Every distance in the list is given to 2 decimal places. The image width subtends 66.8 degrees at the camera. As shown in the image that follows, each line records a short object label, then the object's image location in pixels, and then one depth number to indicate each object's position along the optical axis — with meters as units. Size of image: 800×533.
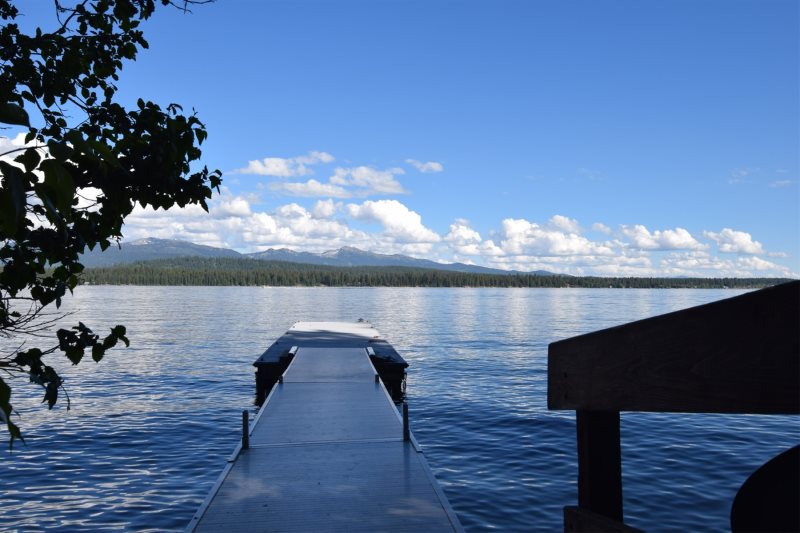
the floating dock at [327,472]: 8.40
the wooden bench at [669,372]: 1.36
